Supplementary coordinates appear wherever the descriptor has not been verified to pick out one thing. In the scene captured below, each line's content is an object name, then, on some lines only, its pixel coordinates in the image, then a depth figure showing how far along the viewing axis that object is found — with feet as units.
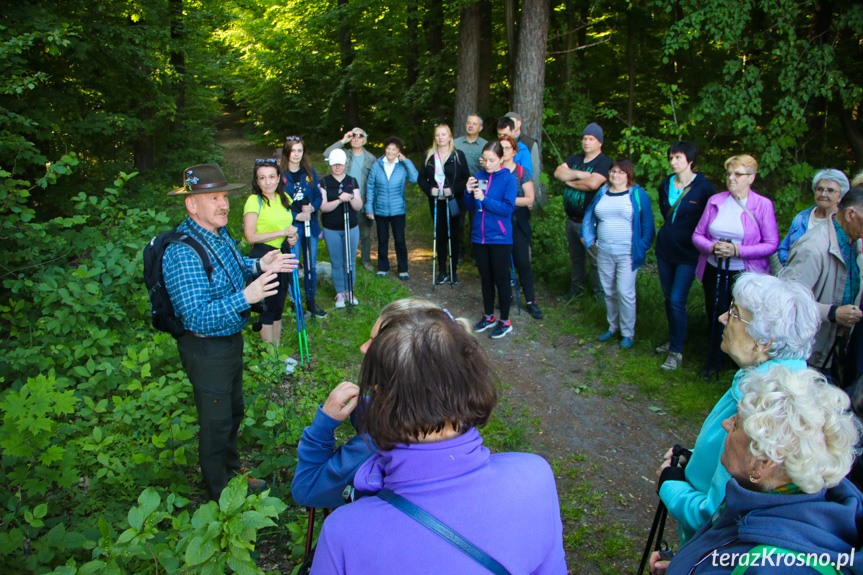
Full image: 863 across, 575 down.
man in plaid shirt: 10.14
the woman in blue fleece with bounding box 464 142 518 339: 20.20
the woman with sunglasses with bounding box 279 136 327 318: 20.30
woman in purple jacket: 4.15
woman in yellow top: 17.13
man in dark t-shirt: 21.83
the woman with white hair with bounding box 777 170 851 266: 13.98
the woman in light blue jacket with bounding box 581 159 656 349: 19.48
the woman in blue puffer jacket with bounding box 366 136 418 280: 26.22
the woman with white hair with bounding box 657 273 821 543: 7.25
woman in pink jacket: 16.05
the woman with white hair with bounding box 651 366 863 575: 4.89
